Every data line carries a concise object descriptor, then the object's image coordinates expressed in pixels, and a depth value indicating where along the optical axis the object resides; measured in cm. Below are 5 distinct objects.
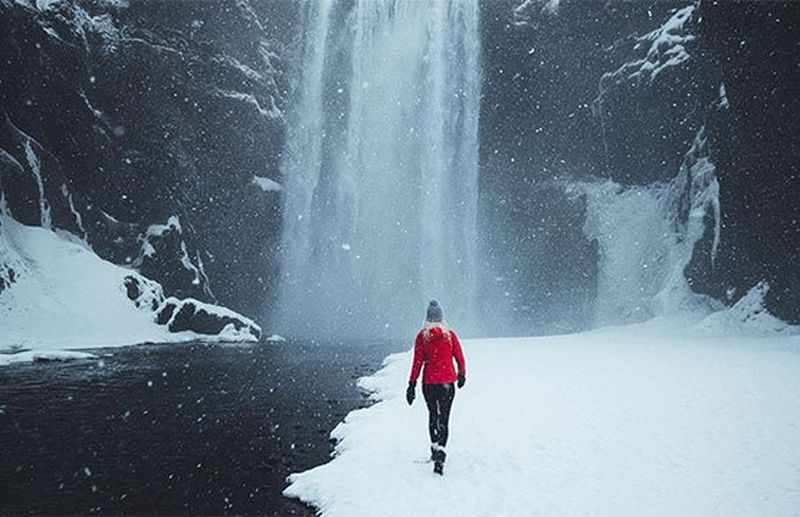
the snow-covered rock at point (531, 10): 4175
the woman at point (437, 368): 571
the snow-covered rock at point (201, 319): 3033
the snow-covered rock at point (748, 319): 2219
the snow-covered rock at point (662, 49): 3681
